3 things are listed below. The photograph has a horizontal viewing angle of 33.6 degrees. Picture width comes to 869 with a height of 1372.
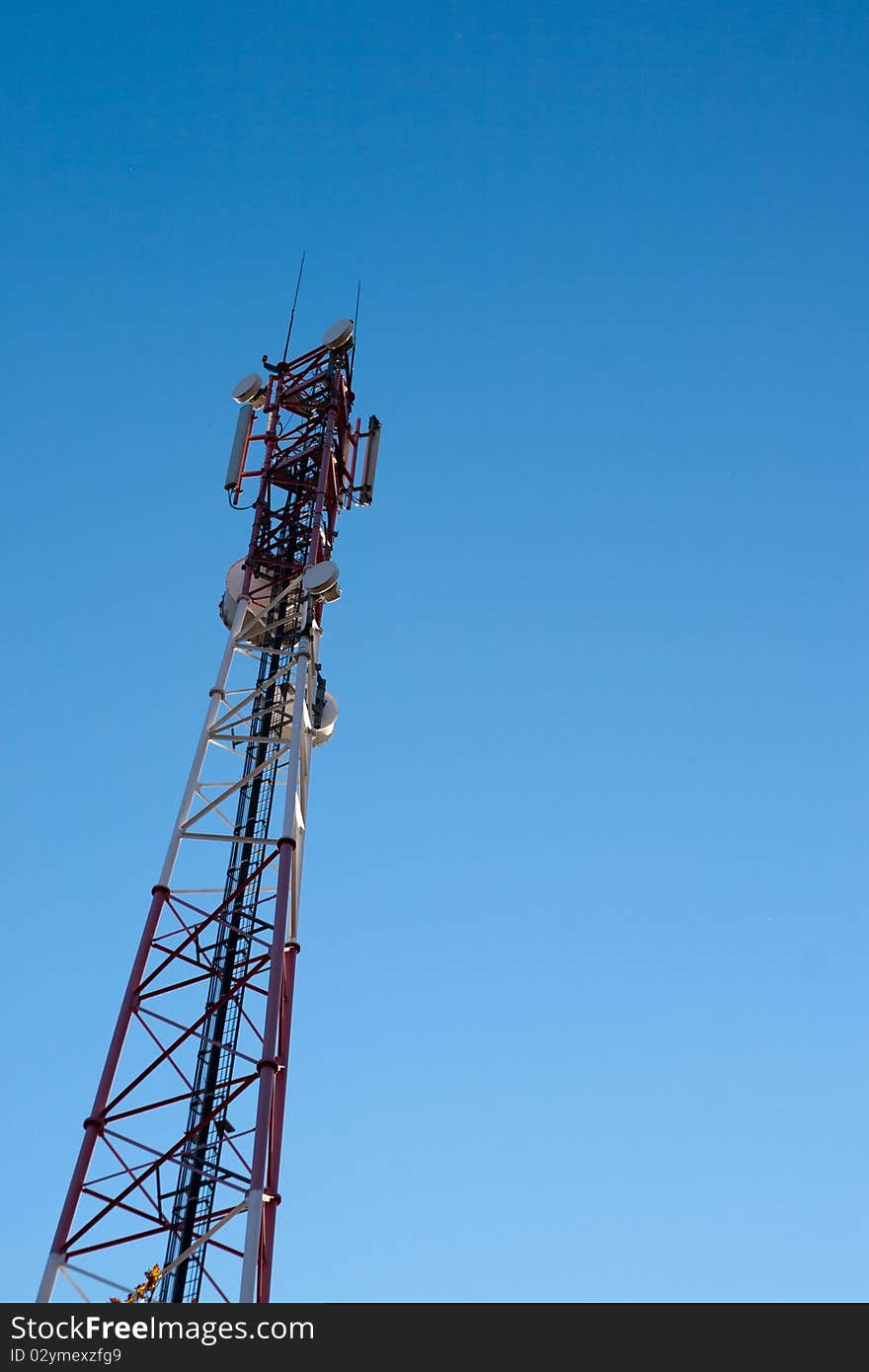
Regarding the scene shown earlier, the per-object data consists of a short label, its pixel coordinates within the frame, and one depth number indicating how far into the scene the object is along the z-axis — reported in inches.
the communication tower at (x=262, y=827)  906.7
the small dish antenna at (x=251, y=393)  1443.2
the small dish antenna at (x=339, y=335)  1467.8
